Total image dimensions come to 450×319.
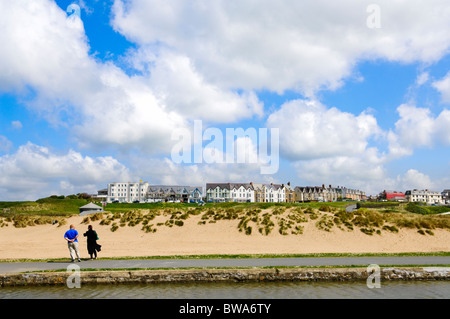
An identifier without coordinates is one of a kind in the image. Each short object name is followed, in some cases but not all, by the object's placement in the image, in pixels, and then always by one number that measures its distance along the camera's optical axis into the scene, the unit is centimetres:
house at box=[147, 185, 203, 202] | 14138
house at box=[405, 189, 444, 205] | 17688
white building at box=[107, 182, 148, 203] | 15750
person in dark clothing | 1666
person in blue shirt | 1580
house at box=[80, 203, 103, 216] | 3907
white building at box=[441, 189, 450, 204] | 17365
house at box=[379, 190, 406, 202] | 16715
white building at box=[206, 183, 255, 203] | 12606
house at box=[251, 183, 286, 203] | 13000
